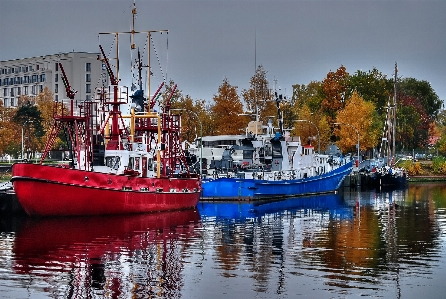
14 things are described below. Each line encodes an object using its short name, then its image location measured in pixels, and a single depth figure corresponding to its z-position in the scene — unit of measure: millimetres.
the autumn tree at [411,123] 153250
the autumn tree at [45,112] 102912
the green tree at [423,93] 183375
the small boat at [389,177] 105250
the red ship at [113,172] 48125
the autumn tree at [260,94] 105875
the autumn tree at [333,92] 117812
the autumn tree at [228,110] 101625
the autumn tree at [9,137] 99562
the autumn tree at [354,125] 112688
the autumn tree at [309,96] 128875
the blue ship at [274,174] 69625
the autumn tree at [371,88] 132625
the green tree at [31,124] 104375
